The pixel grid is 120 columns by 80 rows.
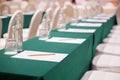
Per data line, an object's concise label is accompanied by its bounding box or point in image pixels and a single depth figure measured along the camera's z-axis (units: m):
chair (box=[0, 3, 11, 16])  5.43
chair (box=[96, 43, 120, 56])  2.87
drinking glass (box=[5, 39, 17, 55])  1.63
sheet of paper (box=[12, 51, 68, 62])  1.51
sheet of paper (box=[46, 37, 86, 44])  2.11
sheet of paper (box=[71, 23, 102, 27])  3.61
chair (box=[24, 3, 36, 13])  6.63
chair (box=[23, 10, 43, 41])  3.23
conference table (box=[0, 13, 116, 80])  1.26
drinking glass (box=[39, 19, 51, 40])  2.21
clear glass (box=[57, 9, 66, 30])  3.03
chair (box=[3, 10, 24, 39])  2.77
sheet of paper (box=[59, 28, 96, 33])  2.84
